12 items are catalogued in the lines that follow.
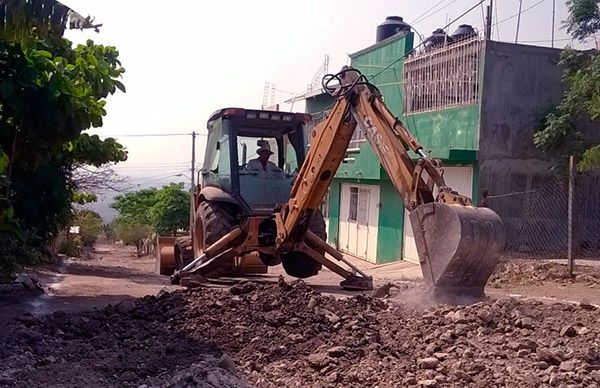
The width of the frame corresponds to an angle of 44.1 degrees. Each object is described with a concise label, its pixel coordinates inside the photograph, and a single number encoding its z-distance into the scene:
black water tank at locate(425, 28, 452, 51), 17.94
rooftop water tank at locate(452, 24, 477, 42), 17.09
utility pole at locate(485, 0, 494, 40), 15.23
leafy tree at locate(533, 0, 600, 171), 14.03
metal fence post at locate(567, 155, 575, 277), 12.13
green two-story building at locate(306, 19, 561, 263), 15.40
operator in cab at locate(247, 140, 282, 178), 11.49
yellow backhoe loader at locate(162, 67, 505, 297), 7.03
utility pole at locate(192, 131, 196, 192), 30.97
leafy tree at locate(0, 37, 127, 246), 9.06
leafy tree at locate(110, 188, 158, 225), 39.19
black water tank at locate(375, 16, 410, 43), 24.34
